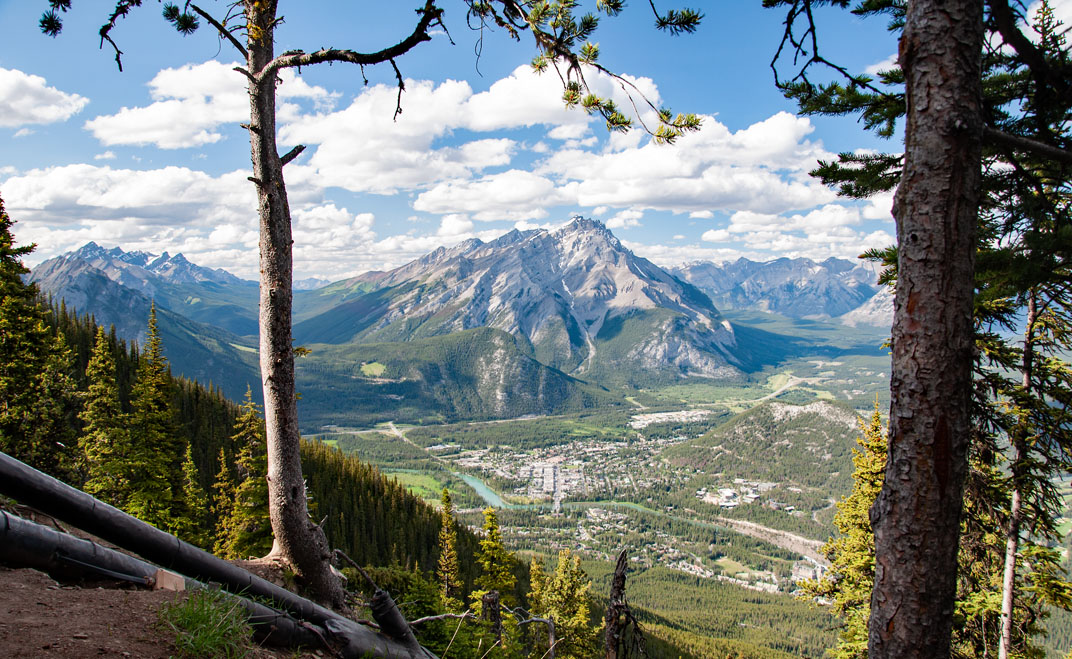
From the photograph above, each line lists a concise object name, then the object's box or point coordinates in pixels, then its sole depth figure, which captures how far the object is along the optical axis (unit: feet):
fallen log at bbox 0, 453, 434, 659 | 17.17
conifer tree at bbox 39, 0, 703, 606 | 17.24
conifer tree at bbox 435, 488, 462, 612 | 95.84
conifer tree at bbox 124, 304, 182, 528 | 75.00
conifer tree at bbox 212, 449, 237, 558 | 91.97
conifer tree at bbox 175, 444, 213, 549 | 79.36
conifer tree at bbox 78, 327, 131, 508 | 74.59
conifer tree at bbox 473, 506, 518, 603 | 79.66
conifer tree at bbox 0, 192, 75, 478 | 67.05
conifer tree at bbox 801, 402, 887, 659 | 45.34
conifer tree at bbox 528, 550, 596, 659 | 72.28
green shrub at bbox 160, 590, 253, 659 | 12.92
